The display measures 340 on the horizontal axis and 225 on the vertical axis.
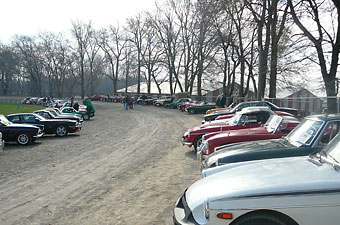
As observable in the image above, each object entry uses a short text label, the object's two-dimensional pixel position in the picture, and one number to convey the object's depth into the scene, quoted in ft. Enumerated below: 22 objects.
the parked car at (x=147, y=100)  182.27
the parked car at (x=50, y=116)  63.98
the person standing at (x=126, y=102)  139.76
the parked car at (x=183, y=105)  127.95
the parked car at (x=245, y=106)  64.64
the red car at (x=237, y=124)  36.37
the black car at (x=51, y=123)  53.78
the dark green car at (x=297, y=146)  19.67
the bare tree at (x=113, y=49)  234.79
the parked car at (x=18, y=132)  44.97
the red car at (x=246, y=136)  28.32
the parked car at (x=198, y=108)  112.50
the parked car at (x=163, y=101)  162.06
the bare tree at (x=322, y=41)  63.62
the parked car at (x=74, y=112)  90.94
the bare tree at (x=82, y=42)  244.22
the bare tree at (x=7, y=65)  278.87
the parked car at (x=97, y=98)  253.03
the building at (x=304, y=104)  55.63
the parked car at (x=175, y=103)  141.72
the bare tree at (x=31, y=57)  265.34
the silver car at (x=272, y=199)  9.94
